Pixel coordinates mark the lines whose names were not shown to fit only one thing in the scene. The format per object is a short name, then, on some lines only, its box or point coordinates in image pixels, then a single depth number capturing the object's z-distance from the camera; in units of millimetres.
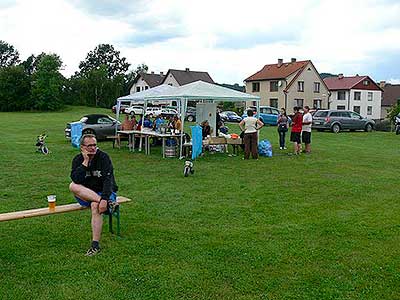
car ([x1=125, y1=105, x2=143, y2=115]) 42312
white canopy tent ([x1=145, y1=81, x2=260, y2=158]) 13508
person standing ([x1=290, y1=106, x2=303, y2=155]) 14227
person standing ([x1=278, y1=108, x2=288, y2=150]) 15969
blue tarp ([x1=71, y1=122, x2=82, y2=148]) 17141
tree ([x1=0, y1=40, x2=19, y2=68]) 97625
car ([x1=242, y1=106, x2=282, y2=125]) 33750
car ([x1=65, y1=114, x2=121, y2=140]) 19672
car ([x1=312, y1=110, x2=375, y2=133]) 27750
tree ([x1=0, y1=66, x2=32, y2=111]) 61438
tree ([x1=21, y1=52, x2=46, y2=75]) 77888
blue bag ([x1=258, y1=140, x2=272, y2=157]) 14266
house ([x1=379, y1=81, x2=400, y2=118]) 66906
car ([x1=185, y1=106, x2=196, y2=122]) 37688
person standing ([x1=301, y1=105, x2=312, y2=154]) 14445
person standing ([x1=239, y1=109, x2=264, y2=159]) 13586
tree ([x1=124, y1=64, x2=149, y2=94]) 73500
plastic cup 5180
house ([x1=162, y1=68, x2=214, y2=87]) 63938
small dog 10086
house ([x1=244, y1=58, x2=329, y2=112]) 52562
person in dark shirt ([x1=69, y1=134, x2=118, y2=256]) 5109
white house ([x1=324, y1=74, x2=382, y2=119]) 57375
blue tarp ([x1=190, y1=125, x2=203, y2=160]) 13383
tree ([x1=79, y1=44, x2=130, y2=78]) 93188
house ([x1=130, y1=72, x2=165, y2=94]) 69250
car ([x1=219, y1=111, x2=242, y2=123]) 39375
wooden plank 4934
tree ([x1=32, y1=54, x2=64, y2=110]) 60438
